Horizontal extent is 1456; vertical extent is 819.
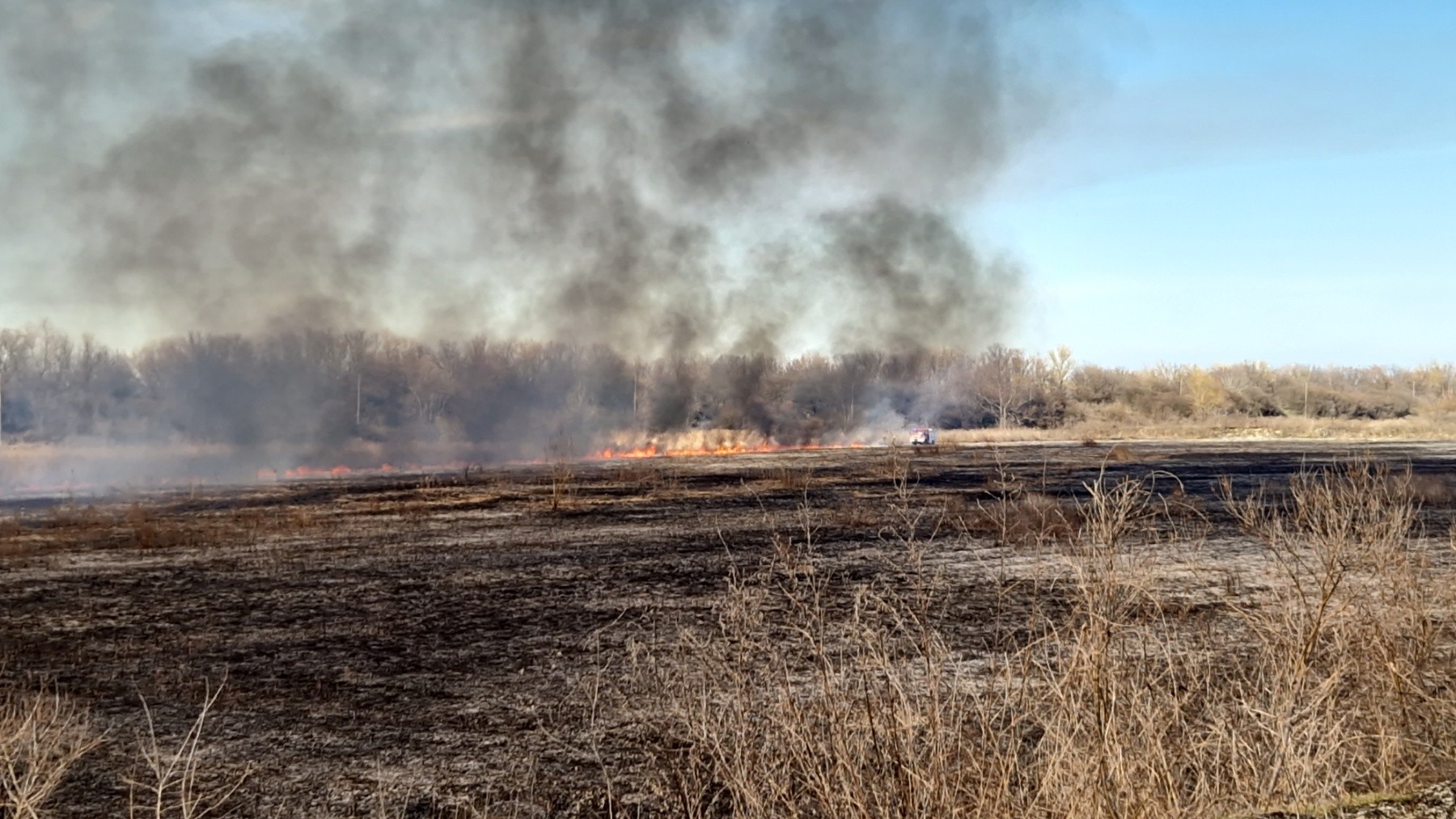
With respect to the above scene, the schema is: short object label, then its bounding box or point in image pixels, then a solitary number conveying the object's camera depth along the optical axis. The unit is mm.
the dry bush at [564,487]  30342
